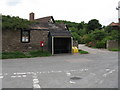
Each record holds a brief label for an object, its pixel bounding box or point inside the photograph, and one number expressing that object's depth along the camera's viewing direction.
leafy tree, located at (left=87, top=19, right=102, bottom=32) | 44.52
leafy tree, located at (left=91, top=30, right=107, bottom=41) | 25.15
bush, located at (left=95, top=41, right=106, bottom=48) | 20.61
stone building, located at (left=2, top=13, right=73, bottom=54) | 12.63
